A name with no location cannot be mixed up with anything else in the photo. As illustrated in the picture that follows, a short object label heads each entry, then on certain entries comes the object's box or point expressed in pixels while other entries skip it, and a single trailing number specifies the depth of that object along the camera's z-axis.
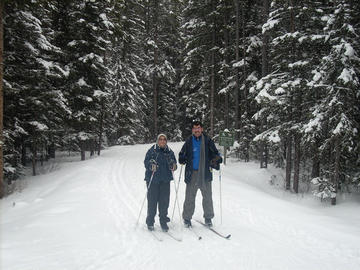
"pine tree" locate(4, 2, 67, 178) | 12.29
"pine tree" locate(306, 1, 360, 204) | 10.36
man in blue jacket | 6.73
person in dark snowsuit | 6.47
